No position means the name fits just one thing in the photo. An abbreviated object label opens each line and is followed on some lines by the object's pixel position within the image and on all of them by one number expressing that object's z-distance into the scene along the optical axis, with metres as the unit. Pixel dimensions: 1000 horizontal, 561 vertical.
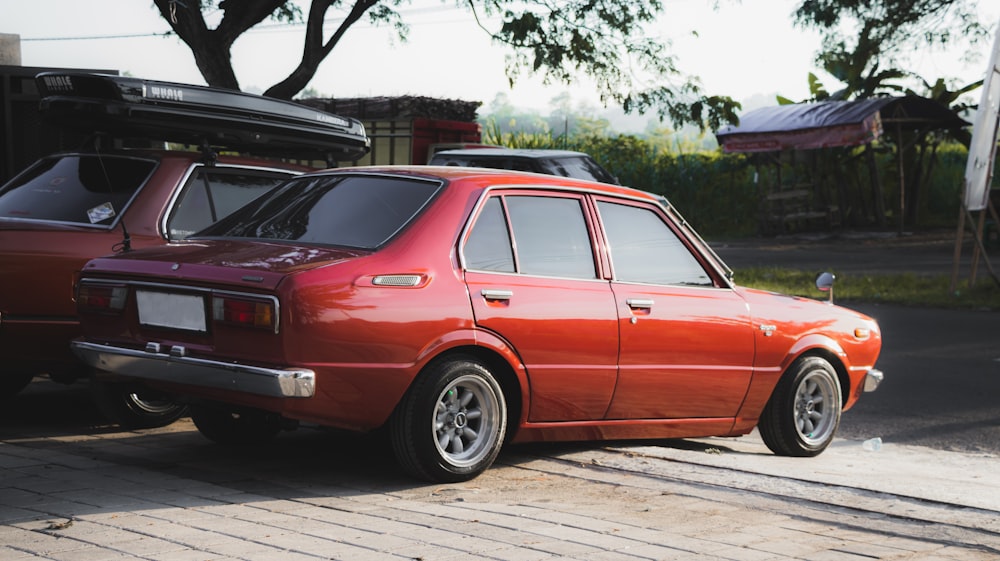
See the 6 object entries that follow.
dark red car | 6.93
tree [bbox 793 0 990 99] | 28.11
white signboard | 15.57
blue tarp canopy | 29.70
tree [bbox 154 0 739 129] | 16.06
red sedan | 5.39
